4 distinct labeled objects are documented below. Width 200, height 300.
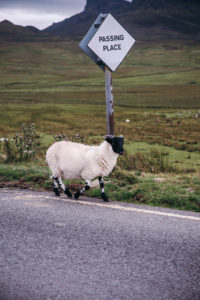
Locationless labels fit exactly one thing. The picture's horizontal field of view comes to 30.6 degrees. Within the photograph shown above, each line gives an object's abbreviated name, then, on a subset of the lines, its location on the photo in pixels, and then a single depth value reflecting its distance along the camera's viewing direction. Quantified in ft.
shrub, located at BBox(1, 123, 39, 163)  36.68
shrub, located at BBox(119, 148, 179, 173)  34.60
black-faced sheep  21.26
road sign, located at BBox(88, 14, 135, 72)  22.35
